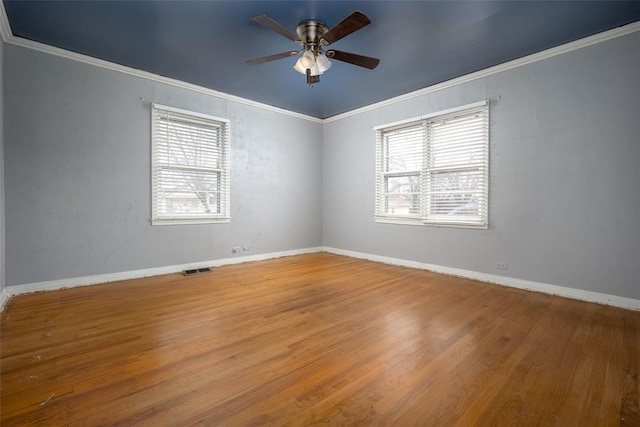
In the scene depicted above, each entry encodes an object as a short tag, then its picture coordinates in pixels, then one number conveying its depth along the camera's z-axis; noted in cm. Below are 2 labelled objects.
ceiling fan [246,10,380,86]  241
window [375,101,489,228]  374
